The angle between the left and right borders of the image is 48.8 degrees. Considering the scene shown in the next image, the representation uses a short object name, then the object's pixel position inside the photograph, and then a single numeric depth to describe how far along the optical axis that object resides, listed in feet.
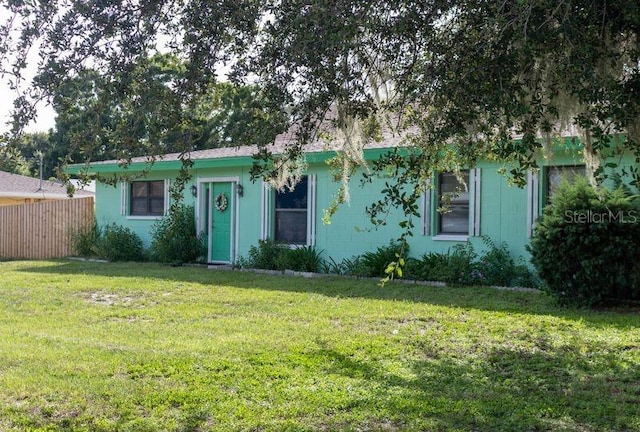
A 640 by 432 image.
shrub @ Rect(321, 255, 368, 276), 40.23
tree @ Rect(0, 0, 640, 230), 14.33
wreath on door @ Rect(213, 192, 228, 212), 50.11
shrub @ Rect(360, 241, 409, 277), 39.50
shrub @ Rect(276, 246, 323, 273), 43.91
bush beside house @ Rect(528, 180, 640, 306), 28.09
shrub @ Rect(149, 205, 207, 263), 49.88
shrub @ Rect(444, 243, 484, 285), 35.88
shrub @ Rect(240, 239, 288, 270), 45.52
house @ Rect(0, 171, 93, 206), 76.82
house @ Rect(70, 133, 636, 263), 36.45
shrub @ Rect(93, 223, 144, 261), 53.81
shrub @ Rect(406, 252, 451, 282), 36.65
